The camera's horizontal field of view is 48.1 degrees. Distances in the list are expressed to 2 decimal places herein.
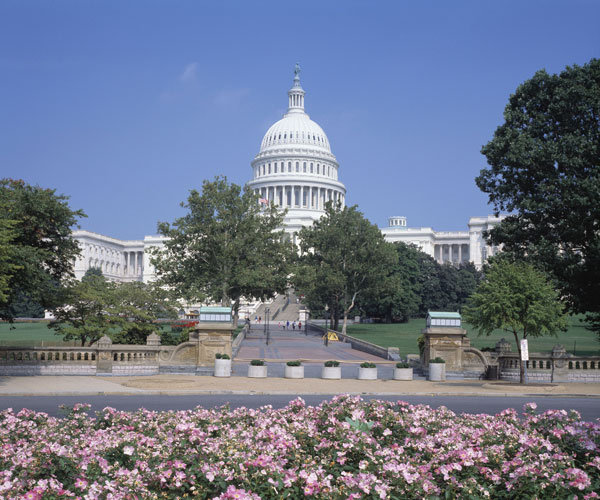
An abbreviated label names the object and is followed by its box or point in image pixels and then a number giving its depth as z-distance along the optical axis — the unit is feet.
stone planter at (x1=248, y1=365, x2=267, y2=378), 104.78
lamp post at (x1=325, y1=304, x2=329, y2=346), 341.41
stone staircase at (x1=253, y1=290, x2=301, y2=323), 365.81
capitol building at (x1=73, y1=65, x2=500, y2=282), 579.07
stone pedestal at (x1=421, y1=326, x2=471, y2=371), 112.88
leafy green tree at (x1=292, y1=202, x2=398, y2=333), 243.40
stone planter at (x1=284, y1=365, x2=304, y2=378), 105.19
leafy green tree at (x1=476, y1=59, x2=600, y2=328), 122.31
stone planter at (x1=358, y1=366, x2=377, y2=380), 107.14
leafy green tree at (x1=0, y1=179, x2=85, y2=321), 100.01
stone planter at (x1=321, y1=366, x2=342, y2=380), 106.22
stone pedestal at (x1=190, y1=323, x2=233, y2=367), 109.91
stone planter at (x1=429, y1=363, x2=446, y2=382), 107.34
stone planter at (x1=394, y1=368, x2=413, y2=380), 107.96
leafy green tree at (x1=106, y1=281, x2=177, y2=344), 129.64
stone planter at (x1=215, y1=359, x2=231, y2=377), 104.37
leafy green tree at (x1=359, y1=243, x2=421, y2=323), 309.16
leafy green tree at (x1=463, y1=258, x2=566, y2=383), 98.12
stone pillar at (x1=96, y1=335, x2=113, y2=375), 102.06
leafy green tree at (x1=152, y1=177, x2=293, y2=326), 211.20
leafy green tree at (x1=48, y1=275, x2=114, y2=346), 122.21
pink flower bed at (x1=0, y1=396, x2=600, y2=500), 22.77
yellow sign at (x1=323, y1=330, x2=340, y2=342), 220.39
